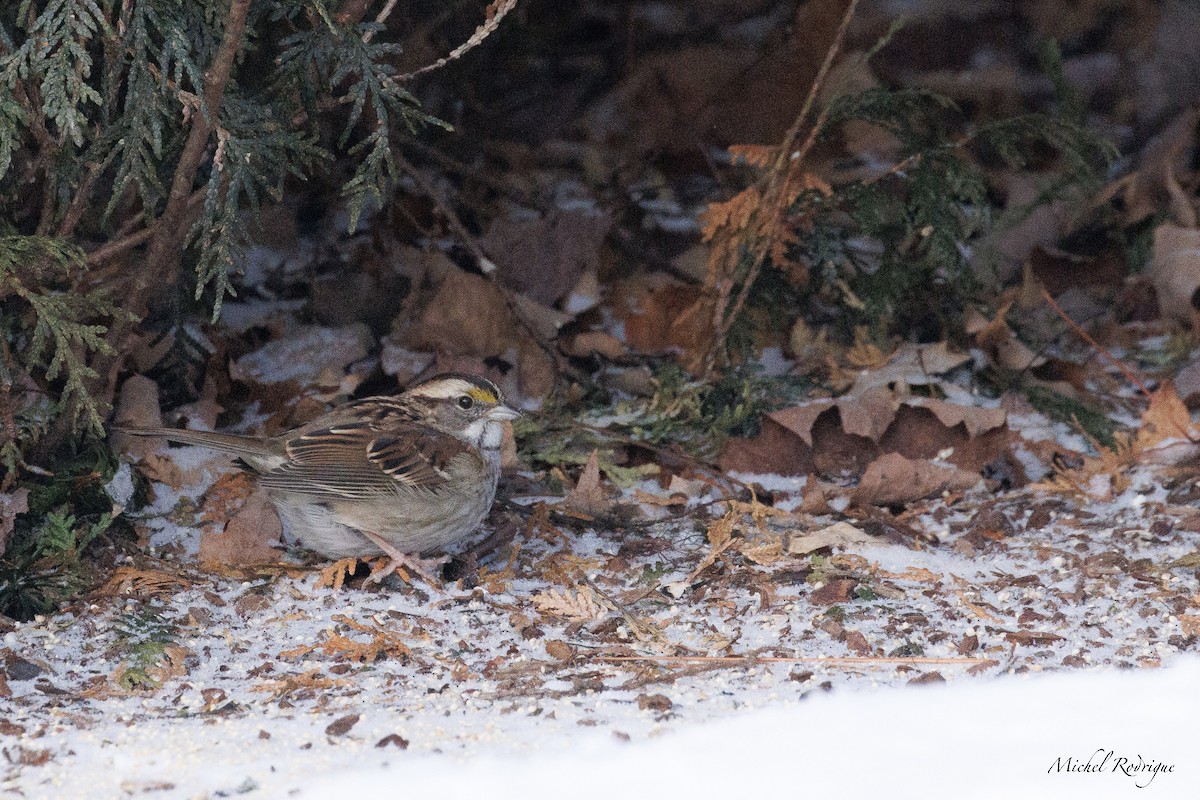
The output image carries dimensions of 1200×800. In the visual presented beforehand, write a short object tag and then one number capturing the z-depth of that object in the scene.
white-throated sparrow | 8.07
